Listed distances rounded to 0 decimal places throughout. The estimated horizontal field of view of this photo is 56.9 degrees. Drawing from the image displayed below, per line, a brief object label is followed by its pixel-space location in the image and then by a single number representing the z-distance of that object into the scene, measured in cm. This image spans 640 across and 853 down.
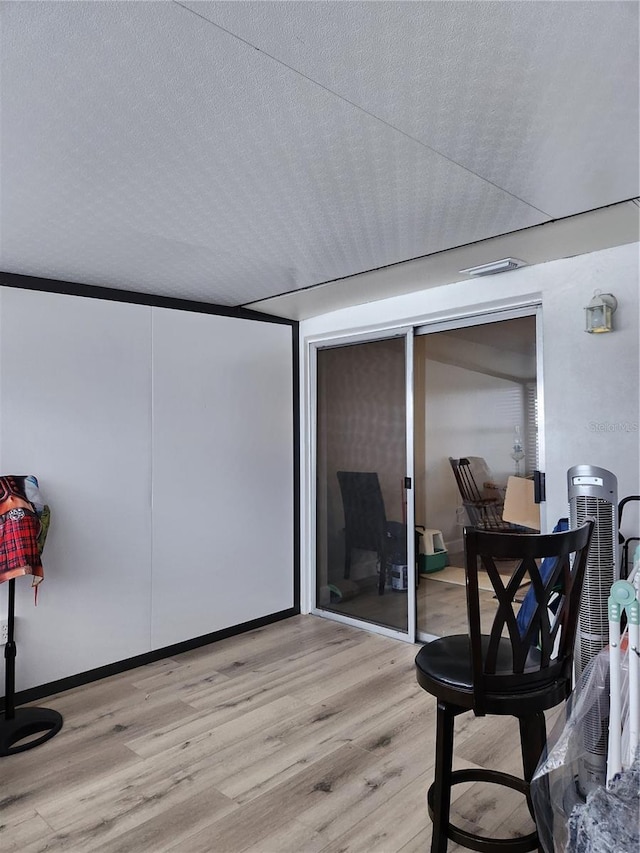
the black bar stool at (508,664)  173
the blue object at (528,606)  226
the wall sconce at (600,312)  291
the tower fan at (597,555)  227
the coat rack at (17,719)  287
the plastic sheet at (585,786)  118
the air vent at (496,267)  321
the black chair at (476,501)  355
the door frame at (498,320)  332
